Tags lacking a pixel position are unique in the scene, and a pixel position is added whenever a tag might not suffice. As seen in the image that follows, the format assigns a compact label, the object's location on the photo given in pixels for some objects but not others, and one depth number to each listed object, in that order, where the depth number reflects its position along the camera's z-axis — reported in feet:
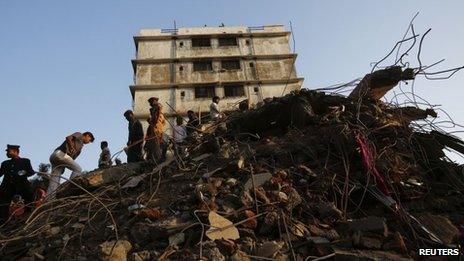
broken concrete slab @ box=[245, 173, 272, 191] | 13.92
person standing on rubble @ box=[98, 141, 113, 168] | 28.73
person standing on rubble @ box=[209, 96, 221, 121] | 26.94
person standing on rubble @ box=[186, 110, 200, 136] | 24.84
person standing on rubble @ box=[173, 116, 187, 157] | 21.94
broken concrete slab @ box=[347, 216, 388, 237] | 11.46
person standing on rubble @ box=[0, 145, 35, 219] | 17.47
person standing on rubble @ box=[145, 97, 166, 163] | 21.11
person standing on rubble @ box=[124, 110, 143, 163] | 22.88
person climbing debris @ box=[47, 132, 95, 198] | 18.25
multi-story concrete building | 75.51
